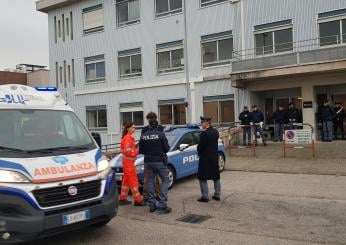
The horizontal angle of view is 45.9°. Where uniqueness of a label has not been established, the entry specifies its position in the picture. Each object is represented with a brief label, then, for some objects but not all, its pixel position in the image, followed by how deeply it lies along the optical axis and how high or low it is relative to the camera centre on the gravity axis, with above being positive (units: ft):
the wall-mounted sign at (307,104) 61.00 +1.55
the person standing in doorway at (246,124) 57.21 -1.12
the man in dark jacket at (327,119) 56.18 -0.72
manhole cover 23.00 -5.82
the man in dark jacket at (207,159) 27.22 -2.82
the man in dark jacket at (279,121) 59.82 -0.88
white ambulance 16.47 -2.18
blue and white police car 31.58 -3.24
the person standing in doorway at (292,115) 60.09 -0.03
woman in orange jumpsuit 27.38 -3.23
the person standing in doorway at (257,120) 56.49 -0.61
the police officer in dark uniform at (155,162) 25.24 -2.69
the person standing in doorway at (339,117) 58.59 -0.51
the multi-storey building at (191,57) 59.62 +10.85
